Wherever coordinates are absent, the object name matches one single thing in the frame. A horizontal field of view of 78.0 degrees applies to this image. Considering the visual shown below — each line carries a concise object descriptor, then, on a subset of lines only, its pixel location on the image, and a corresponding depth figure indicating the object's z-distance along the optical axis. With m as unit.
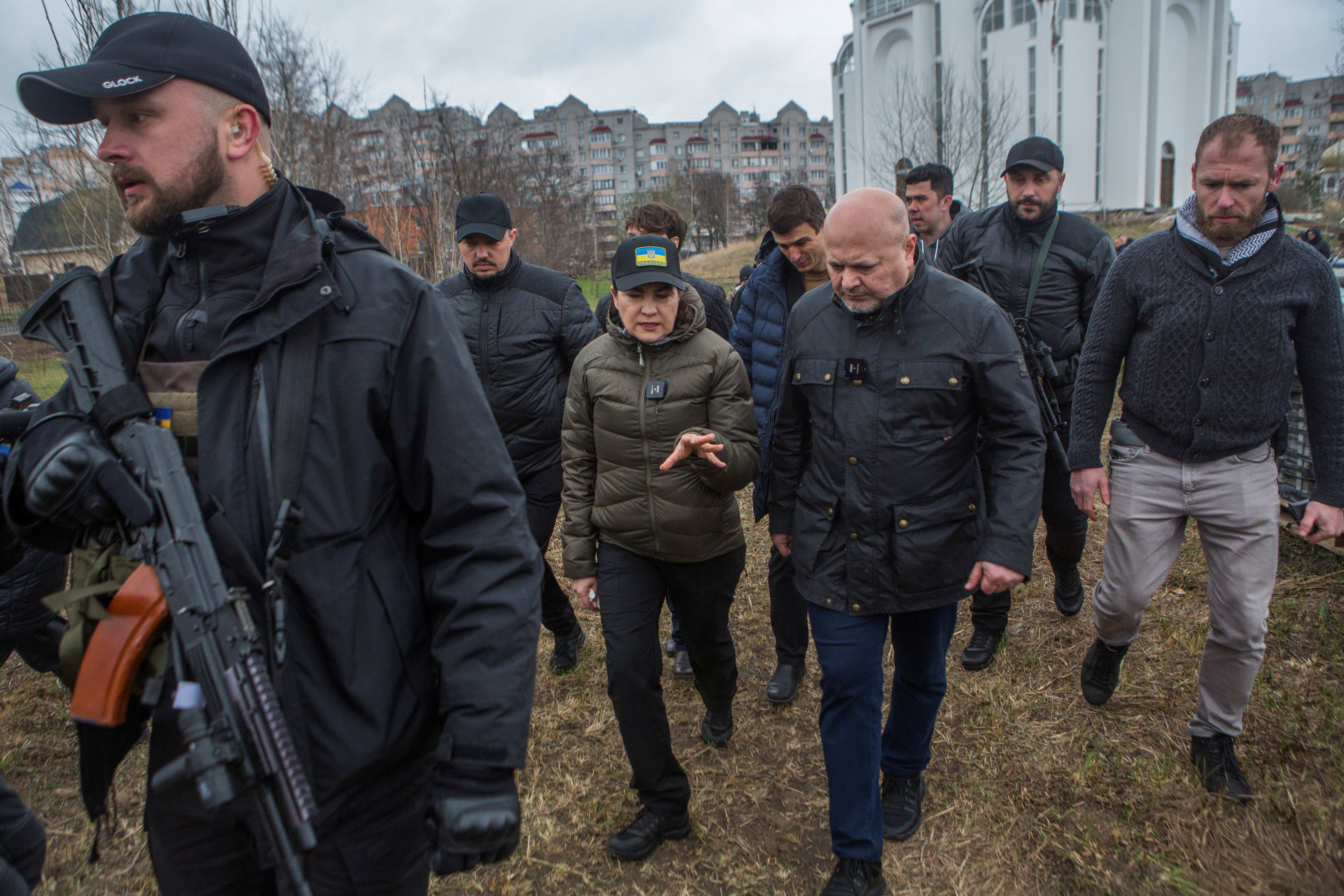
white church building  37.19
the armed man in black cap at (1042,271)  4.11
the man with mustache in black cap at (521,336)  4.20
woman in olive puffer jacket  3.06
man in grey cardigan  2.95
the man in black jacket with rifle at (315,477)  1.51
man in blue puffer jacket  3.96
